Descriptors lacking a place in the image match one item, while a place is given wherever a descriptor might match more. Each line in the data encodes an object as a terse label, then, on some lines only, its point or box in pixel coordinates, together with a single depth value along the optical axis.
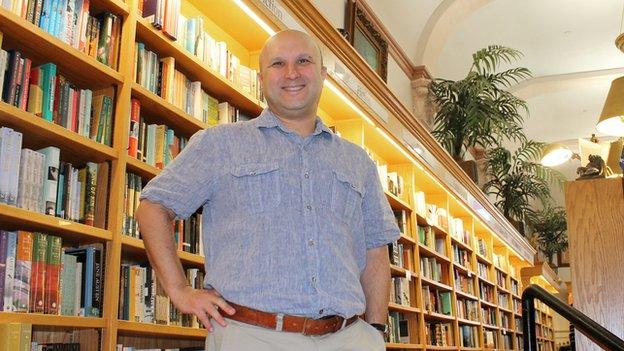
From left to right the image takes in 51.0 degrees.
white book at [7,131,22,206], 2.03
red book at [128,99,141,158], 2.58
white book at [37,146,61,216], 2.19
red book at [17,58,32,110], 2.14
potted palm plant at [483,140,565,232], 9.80
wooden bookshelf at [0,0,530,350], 2.15
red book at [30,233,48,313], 2.07
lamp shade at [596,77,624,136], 3.91
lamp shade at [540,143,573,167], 5.26
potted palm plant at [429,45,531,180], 7.44
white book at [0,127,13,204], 2.00
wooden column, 3.10
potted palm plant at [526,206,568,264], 14.41
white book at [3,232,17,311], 1.97
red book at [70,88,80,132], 2.34
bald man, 1.49
